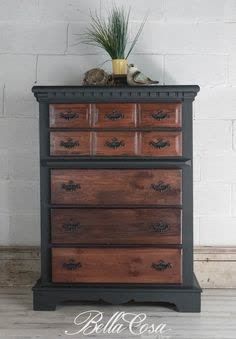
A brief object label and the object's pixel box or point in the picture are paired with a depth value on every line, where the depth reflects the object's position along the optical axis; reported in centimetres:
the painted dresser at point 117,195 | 325
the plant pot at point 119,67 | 347
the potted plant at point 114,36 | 350
